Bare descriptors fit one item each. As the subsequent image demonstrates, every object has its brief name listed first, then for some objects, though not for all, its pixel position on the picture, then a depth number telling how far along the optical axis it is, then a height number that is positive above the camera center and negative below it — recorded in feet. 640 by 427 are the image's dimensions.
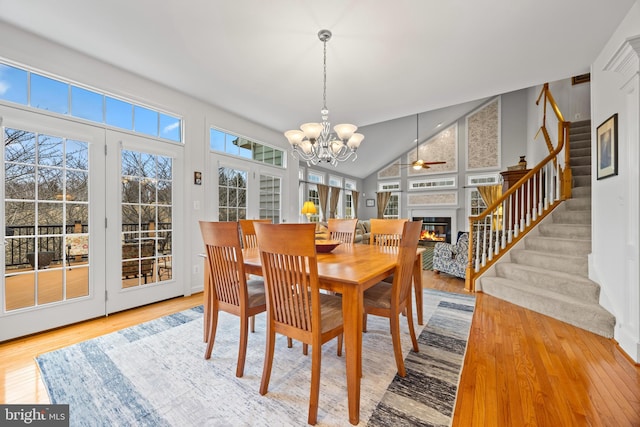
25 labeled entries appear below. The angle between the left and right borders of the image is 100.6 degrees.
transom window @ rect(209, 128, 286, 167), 12.61 +3.32
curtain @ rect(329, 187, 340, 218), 29.37 +1.17
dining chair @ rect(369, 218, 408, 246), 9.41 -0.71
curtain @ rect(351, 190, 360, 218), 33.45 +1.50
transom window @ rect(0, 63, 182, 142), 7.33 +3.43
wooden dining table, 4.41 -1.34
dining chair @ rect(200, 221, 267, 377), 5.60 -1.69
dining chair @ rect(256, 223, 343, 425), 4.39 -1.48
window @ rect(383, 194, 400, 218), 32.47 +0.49
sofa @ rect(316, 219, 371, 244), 20.83 -1.65
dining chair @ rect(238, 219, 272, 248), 9.40 -0.80
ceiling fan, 23.68 +4.30
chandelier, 8.04 +2.39
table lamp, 16.95 +0.15
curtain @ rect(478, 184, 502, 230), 25.37 +2.00
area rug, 4.54 -3.51
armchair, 13.09 -2.33
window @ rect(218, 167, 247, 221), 12.80 +0.83
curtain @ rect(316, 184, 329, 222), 27.22 +1.51
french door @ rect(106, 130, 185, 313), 9.16 -0.38
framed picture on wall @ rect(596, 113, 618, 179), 7.16 +1.91
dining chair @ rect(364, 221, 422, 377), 5.55 -1.94
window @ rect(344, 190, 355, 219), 32.30 +0.93
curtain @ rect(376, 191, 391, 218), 33.32 +1.51
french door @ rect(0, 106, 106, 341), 7.25 -0.38
